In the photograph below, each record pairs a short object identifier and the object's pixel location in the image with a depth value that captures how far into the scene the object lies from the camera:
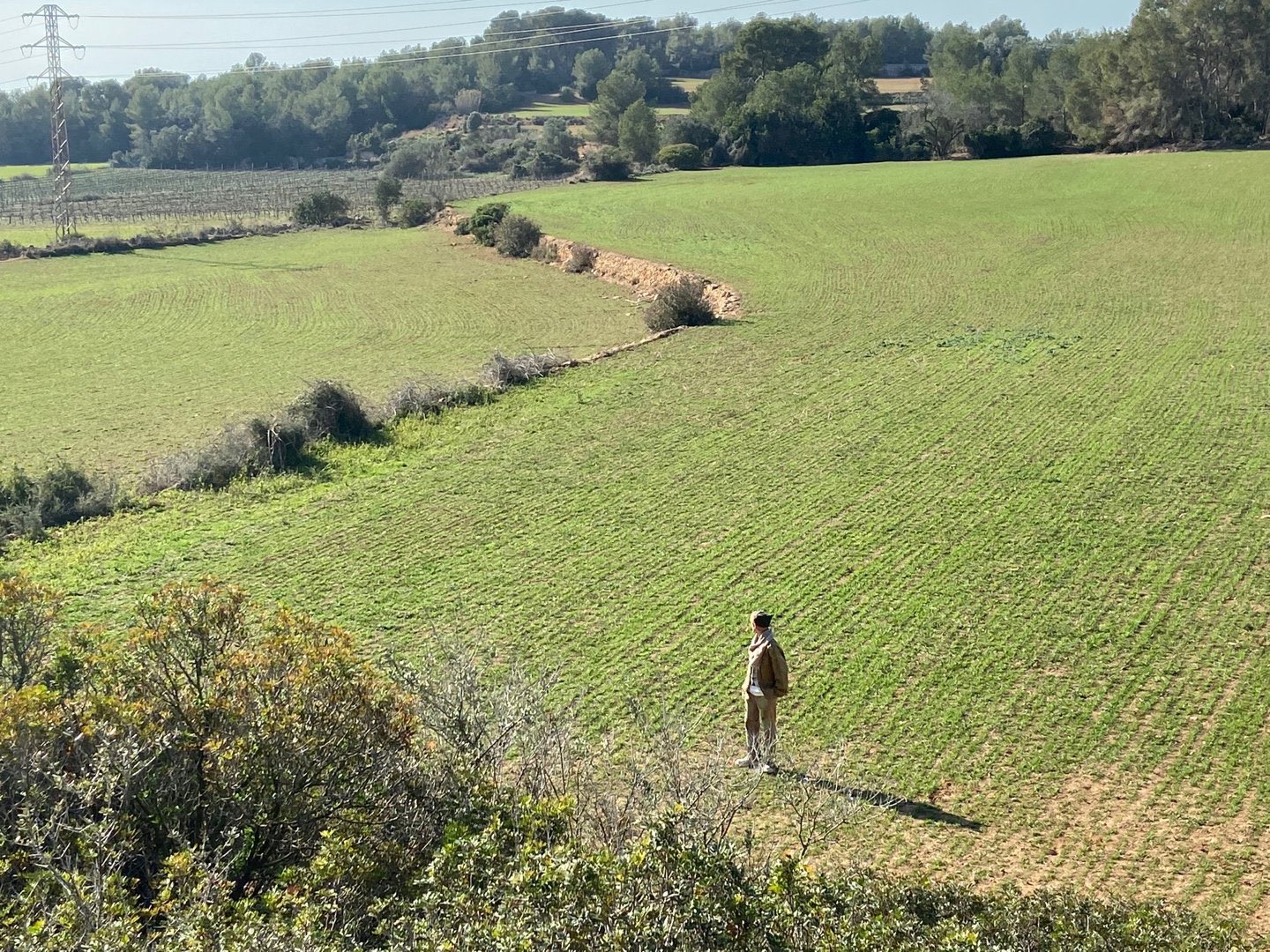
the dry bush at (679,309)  38.28
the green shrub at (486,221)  62.34
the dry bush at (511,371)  31.41
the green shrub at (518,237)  58.60
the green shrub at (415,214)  75.56
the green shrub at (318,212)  78.50
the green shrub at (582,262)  53.69
